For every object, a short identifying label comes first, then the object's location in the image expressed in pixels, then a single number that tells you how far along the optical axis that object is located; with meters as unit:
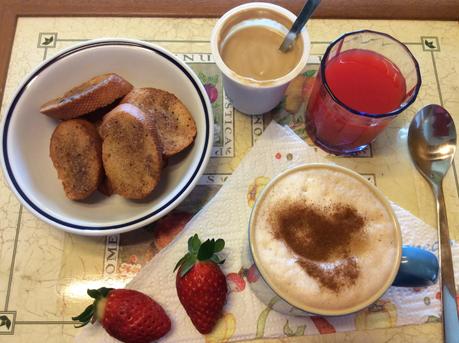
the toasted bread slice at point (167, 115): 0.33
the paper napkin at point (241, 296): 0.30
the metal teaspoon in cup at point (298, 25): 0.30
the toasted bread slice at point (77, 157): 0.32
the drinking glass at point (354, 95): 0.31
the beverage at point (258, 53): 0.33
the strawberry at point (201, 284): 0.28
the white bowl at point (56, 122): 0.29
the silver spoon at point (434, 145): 0.35
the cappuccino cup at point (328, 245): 0.25
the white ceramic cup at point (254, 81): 0.31
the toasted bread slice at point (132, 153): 0.31
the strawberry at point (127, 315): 0.28
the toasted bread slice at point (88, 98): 0.32
